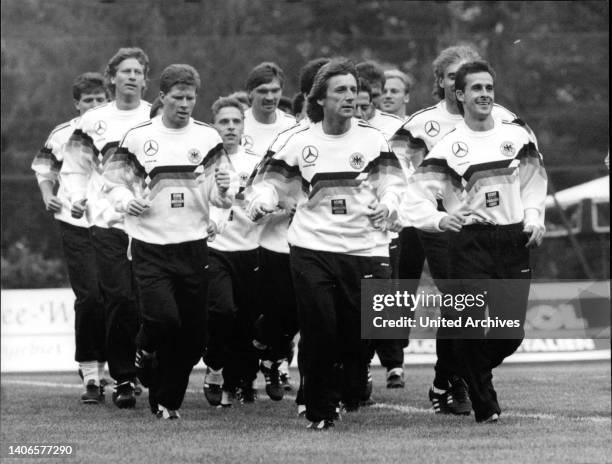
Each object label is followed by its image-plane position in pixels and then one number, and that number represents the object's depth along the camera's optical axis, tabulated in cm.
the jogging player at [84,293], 2377
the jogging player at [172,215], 1975
